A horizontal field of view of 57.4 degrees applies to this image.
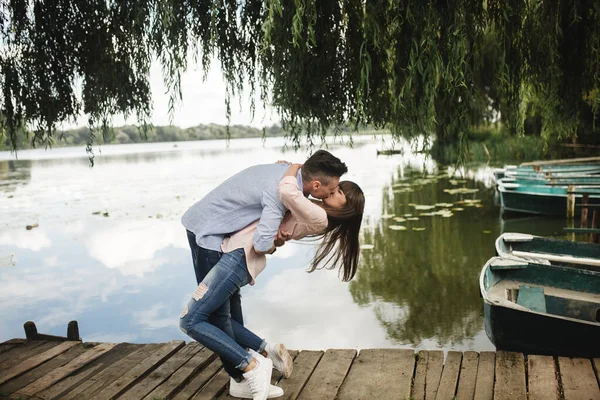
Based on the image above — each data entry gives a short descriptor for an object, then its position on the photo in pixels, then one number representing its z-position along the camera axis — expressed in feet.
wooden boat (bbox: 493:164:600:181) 38.75
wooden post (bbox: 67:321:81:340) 13.09
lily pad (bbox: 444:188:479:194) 45.85
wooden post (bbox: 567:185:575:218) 32.12
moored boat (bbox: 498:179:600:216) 32.94
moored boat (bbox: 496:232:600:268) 17.58
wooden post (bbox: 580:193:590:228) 28.89
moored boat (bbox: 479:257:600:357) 11.81
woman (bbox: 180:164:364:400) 7.75
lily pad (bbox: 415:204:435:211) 38.75
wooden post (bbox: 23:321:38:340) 12.89
